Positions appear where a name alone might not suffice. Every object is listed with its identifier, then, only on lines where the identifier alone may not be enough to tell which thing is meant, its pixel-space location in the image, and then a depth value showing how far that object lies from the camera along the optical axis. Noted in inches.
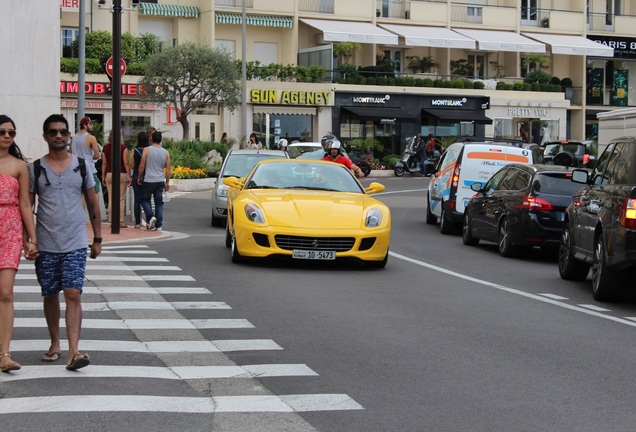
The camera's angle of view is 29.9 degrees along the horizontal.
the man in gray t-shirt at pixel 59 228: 340.5
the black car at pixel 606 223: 496.7
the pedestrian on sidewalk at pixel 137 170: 882.8
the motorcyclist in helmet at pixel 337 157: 830.5
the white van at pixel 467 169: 932.6
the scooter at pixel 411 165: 2107.5
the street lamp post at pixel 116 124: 831.1
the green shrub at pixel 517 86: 2581.2
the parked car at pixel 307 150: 1570.5
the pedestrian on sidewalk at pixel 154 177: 851.4
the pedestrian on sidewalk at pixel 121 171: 895.1
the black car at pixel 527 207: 743.1
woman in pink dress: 330.0
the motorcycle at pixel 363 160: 2011.6
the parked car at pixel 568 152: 1760.6
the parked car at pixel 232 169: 948.6
